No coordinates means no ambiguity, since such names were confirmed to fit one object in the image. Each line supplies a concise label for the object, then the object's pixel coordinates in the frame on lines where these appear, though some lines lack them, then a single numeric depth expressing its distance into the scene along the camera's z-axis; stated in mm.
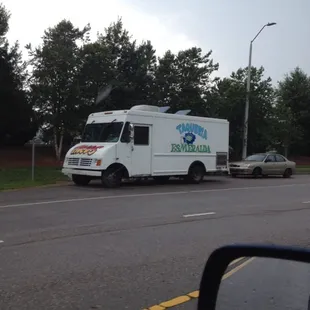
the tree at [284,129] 39625
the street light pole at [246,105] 30656
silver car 26375
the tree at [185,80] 34312
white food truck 17911
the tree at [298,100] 49469
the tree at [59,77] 29594
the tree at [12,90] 32500
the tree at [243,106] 34750
